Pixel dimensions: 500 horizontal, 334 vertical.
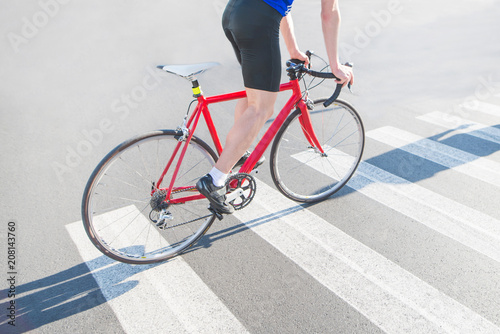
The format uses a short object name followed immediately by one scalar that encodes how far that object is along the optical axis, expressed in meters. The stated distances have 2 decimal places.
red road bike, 2.99
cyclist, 2.75
